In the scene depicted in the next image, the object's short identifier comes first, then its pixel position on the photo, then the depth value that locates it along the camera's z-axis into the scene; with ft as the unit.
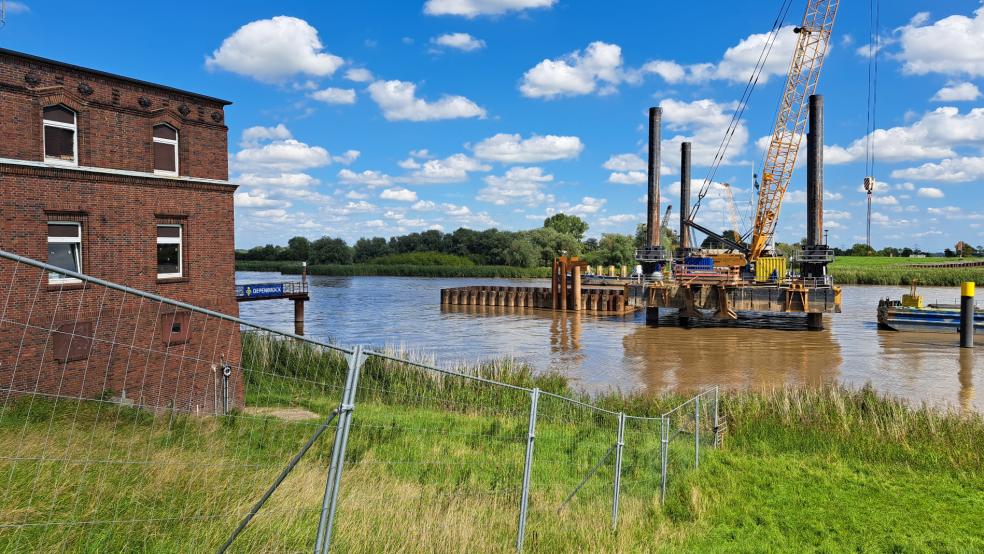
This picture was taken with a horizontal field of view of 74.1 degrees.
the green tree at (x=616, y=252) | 361.92
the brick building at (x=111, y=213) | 49.39
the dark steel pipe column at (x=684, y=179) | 167.32
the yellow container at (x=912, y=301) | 122.52
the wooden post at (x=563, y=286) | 168.66
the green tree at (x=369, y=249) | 465.88
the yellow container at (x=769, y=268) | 134.10
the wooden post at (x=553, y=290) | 170.30
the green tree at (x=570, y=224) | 533.55
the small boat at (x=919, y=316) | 112.06
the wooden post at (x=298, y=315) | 124.77
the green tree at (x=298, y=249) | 470.39
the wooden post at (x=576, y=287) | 167.53
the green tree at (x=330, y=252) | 442.50
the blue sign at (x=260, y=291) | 103.96
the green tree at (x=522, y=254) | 379.94
